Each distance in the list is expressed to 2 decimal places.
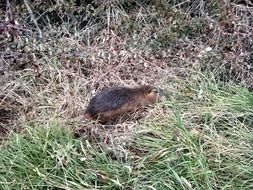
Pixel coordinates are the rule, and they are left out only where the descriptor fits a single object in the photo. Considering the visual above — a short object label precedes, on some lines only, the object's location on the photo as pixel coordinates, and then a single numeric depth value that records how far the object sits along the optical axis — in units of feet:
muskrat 14.35
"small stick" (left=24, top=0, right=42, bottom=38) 18.61
